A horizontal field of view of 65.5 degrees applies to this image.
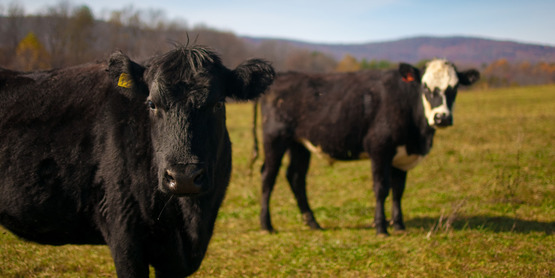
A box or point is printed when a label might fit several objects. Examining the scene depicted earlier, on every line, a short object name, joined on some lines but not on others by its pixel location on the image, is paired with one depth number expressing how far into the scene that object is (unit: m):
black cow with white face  6.62
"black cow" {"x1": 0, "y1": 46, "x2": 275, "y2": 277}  3.24
